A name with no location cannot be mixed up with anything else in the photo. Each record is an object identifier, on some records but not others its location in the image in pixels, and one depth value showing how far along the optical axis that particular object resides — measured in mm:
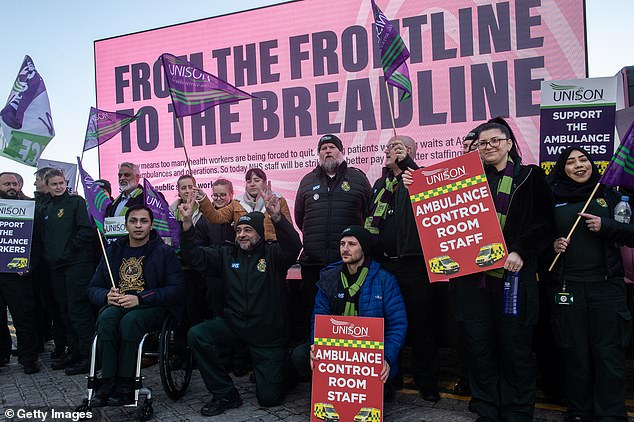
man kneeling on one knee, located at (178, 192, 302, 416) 3889
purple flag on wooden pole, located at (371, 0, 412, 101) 4457
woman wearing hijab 3156
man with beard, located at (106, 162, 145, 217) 5312
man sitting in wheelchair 3684
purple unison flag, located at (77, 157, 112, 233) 4371
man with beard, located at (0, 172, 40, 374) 5211
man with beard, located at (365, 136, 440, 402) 3812
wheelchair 3650
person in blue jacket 3523
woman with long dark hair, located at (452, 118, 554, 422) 3158
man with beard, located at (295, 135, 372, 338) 4303
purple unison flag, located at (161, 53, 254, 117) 4910
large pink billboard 5402
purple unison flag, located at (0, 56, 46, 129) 5797
